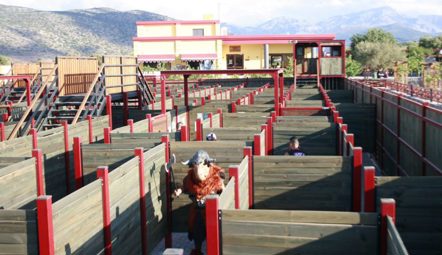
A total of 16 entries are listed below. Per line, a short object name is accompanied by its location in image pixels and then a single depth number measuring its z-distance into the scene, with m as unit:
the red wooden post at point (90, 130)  14.34
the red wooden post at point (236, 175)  7.11
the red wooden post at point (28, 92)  18.12
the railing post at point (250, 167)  8.62
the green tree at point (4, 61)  126.05
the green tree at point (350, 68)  70.19
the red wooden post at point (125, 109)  20.03
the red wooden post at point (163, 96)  19.33
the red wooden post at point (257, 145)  10.56
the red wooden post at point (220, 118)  15.89
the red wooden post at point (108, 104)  18.12
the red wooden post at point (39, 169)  9.27
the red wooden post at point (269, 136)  13.09
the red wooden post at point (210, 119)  14.38
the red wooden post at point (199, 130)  12.71
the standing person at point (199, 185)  8.45
